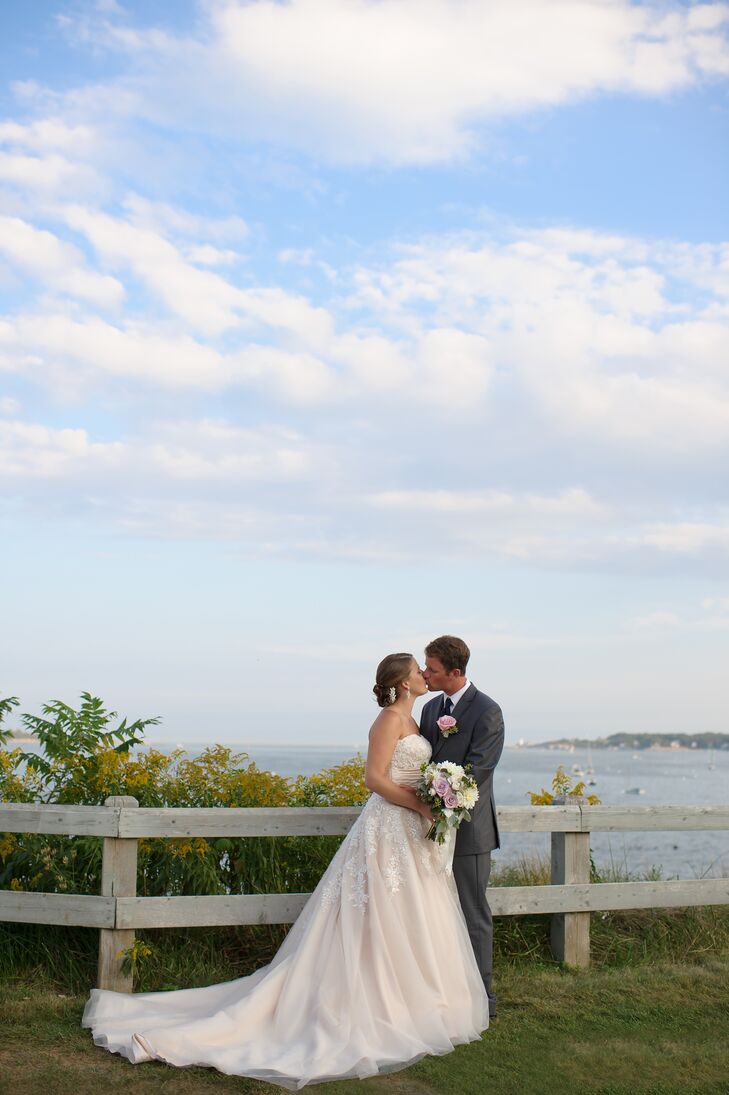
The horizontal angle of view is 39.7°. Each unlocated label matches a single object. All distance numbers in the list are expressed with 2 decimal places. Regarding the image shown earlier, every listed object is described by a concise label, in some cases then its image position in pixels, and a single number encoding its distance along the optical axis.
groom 6.40
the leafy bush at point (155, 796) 6.93
